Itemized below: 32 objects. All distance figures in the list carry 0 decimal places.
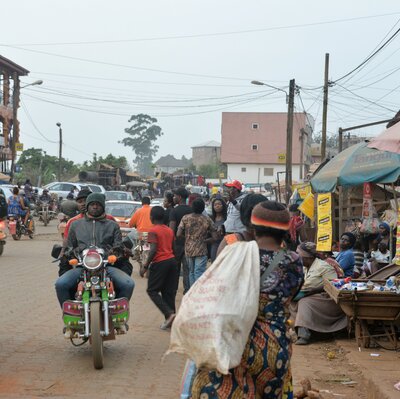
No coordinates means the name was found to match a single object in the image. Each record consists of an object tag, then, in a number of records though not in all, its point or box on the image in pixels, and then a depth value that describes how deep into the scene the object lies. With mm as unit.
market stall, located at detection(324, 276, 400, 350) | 8664
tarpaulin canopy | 6750
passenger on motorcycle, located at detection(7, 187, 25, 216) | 24922
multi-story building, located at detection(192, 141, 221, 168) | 137125
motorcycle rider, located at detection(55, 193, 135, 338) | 7715
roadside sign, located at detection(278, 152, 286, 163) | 41578
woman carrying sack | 3955
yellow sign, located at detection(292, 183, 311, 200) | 22203
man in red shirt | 9570
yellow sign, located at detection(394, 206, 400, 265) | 8367
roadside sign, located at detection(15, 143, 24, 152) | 41500
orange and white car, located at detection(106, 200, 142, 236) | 20989
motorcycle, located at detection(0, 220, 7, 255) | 17369
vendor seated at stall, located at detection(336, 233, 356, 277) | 11336
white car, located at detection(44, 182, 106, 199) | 42344
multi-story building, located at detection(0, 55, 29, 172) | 49438
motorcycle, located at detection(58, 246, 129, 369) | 7234
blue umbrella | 9422
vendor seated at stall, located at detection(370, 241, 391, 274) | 12297
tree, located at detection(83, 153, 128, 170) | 72894
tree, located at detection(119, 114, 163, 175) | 140625
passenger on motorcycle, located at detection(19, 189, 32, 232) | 25338
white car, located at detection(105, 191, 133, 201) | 35719
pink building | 81438
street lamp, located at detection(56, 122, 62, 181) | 57922
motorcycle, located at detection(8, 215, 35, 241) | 25062
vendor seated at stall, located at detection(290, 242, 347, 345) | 9664
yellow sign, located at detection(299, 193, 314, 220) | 17672
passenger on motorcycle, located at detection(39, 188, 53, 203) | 37406
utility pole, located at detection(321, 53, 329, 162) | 30447
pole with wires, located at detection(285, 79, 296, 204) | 31250
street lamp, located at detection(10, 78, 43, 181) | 44375
